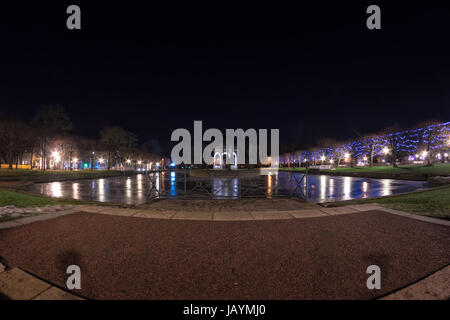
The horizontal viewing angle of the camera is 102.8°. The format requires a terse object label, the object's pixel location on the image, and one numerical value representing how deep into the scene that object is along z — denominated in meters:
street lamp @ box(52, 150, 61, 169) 41.16
